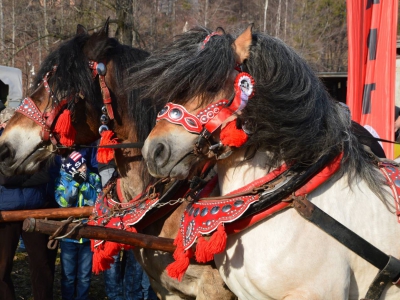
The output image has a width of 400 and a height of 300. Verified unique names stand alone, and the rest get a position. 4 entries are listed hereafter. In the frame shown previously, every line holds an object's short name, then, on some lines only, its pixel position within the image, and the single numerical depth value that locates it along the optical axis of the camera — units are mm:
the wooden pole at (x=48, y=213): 3473
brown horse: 3199
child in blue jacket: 4602
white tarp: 11789
